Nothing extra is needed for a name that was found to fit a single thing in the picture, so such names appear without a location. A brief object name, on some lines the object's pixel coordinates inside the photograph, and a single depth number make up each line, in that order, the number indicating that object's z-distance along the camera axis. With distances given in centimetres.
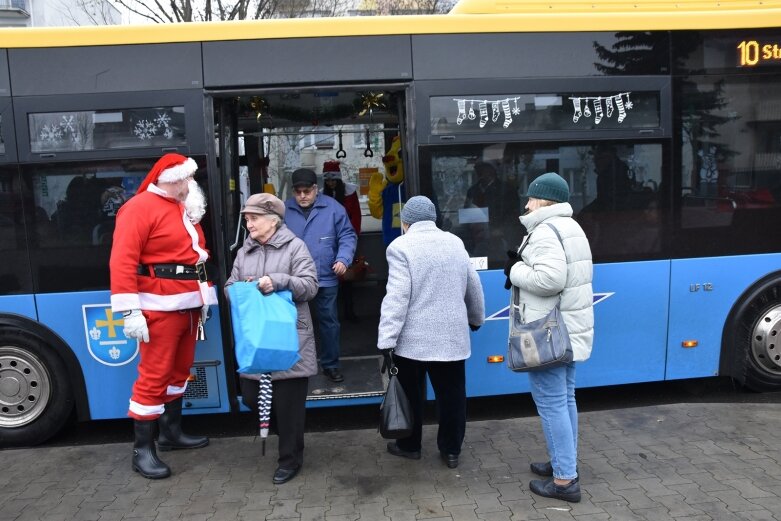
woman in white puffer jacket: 329
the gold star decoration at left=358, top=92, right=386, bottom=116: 618
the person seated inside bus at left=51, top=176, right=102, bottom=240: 436
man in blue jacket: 507
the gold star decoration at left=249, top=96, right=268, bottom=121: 585
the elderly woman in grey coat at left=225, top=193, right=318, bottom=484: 382
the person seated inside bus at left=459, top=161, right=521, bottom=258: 461
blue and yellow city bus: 432
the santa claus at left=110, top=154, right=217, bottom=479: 375
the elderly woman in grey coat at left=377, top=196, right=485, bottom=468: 363
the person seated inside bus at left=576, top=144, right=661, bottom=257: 475
